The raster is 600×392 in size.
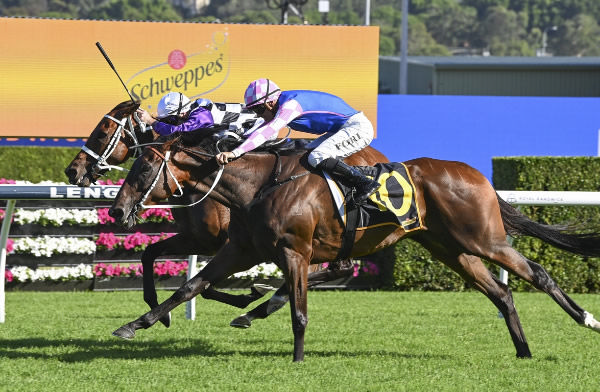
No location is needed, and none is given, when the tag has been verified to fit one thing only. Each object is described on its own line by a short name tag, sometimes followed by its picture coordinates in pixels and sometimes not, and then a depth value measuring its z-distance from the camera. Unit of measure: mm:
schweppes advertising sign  34437
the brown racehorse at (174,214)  13430
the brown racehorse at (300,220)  11430
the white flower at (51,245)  18609
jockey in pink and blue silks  11531
